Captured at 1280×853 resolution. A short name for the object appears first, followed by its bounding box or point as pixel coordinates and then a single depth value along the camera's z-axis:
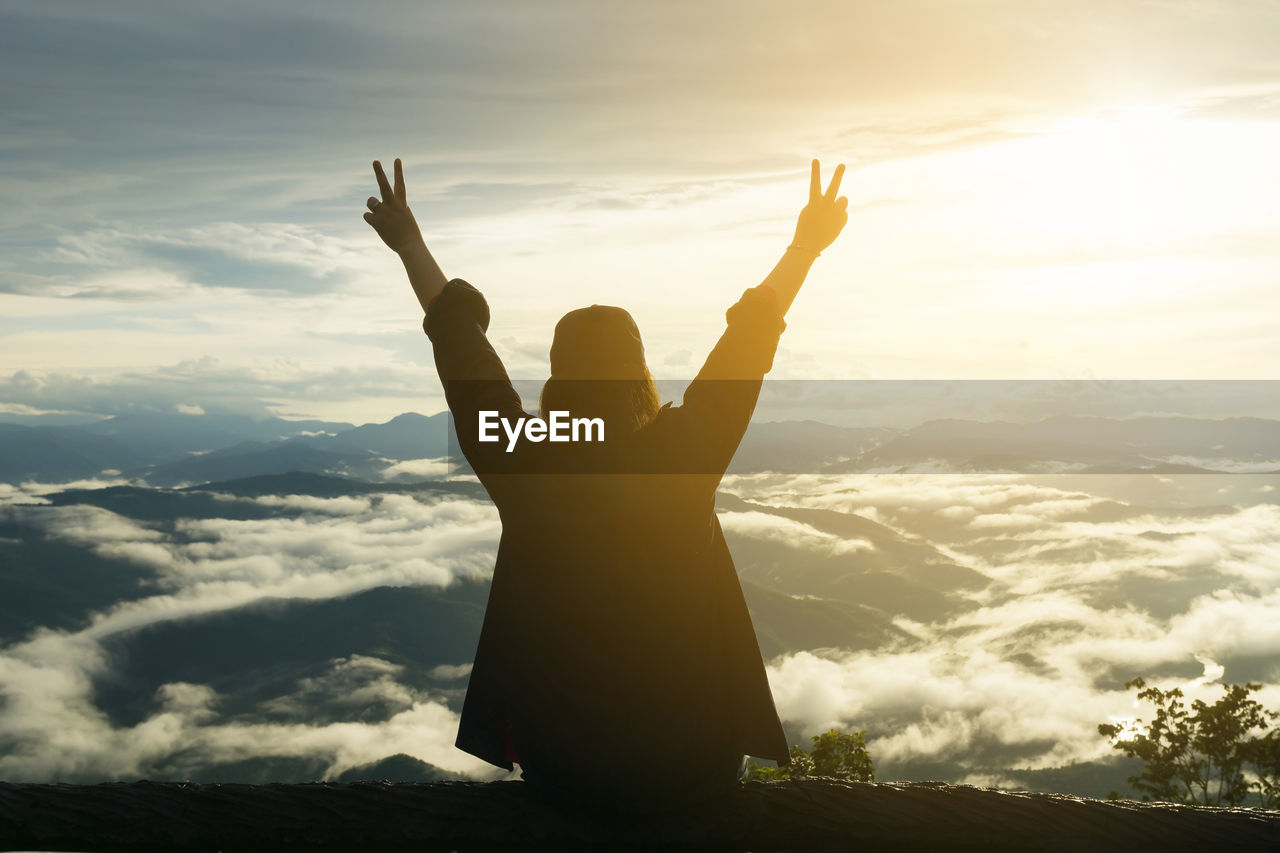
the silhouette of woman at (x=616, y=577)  2.46
